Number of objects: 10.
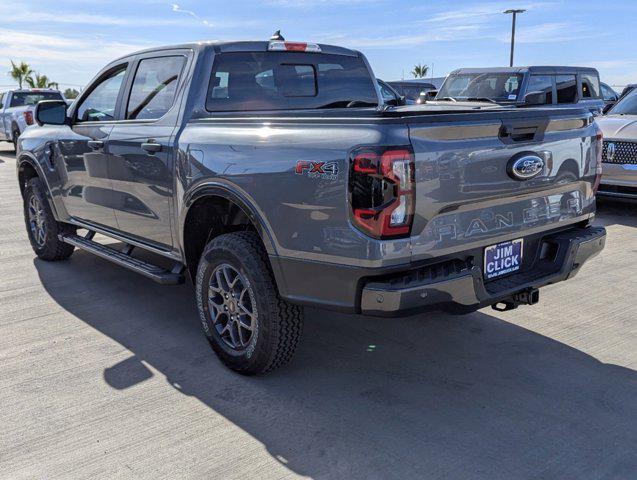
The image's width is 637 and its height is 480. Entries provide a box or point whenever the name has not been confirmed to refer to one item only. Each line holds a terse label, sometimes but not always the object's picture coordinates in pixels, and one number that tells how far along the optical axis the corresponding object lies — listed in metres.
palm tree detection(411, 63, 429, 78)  77.12
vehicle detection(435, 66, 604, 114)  10.46
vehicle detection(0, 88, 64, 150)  16.72
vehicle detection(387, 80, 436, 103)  18.77
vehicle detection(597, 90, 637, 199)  7.59
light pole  36.37
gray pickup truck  2.77
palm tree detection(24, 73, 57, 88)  61.62
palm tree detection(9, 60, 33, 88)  67.19
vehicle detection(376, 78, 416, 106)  12.82
